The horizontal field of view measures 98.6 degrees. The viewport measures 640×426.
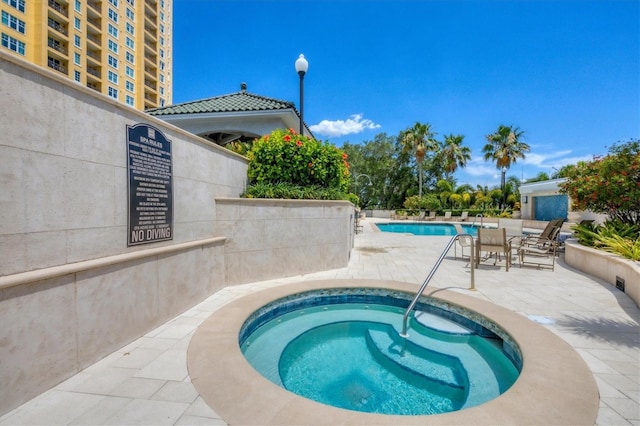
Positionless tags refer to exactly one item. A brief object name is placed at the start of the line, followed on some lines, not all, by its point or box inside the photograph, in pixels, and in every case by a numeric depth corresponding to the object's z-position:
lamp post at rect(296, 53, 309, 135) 7.32
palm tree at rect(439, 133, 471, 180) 34.09
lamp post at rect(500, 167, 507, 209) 32.80
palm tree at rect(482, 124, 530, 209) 30.72
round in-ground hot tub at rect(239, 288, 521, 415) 3.11
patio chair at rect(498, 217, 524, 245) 9.98
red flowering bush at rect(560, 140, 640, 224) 7.18
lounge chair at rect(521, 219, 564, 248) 9.28
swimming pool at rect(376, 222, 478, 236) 22.05
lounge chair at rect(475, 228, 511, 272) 7.30
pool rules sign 3.54
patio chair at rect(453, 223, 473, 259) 8.64
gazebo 8.60
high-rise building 31.06
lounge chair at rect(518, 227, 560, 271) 7.99
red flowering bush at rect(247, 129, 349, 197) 6.66
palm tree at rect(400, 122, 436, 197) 32.59
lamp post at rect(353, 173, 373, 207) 36.76
